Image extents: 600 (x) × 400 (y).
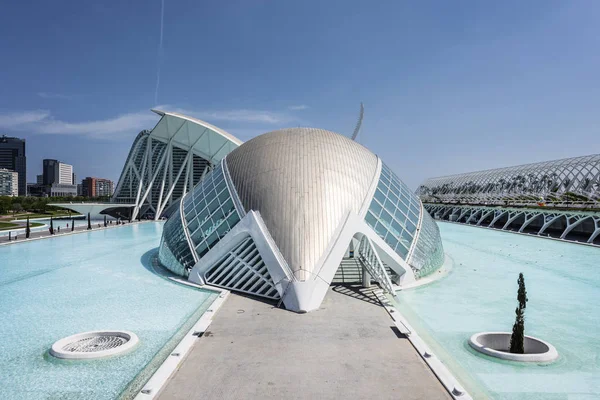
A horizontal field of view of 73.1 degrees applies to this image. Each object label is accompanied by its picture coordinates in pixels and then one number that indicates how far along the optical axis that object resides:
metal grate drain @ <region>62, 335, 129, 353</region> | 9.72
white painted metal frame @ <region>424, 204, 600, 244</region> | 33.97
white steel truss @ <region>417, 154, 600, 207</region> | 56.09
